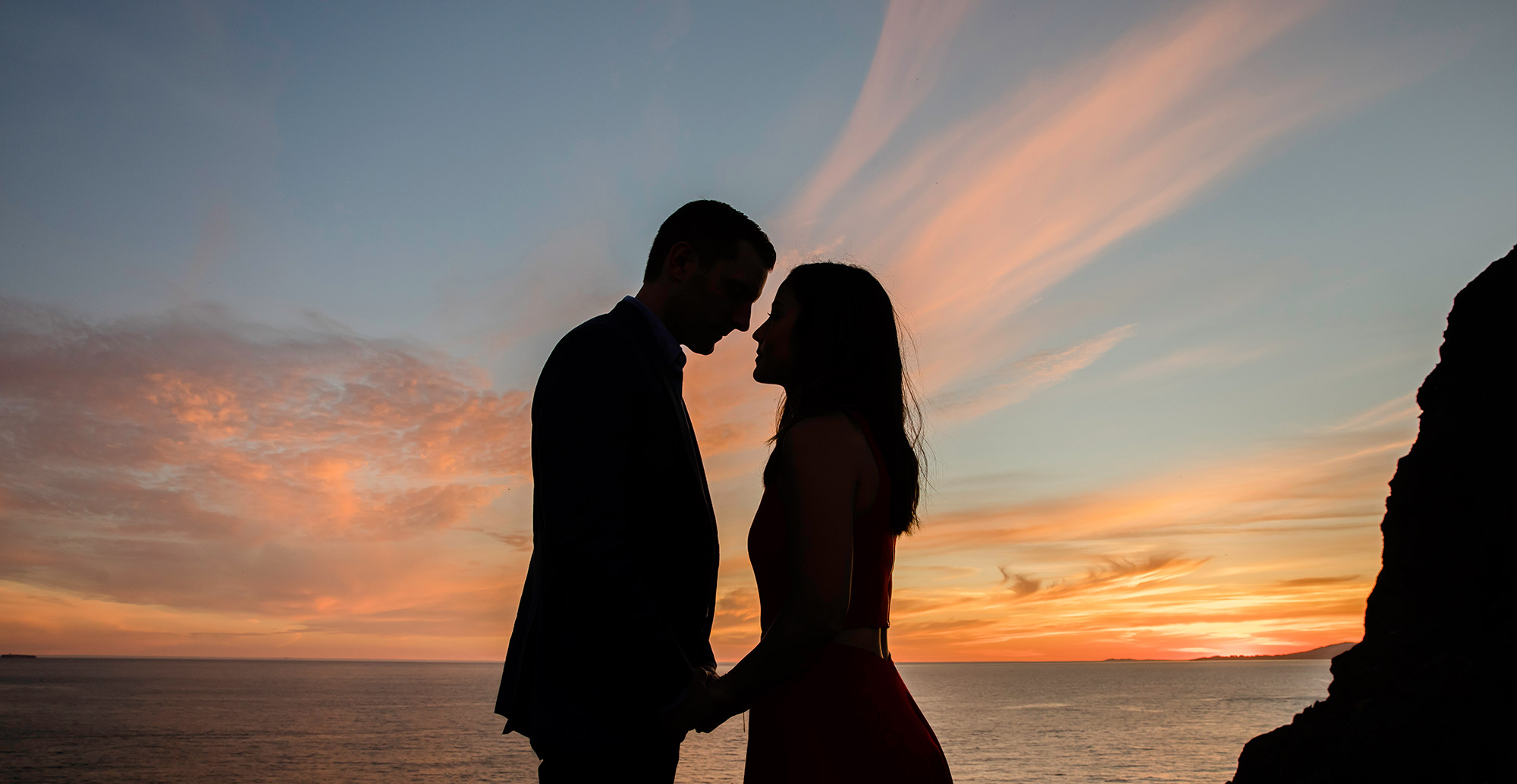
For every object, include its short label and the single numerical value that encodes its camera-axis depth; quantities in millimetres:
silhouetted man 2109
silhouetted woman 2230
